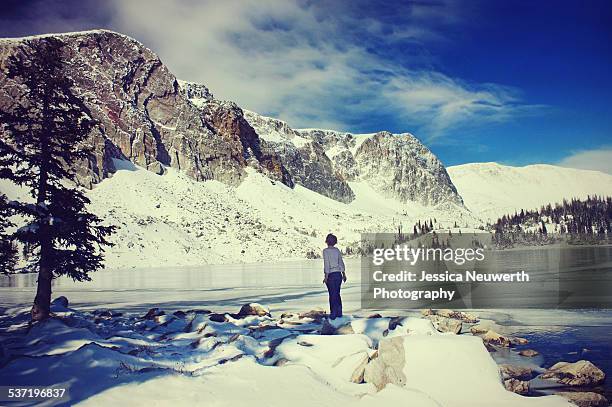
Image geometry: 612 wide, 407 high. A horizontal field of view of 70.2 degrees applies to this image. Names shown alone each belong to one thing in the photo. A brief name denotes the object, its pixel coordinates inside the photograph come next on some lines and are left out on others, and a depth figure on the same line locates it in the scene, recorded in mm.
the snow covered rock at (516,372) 7438
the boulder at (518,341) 9882
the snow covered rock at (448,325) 10469
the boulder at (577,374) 6992
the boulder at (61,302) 14056
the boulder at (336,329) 10062
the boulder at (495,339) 9867
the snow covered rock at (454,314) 12759
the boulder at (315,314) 12573
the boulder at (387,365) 6562
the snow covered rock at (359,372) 7055
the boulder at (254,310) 13391
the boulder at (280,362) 7754
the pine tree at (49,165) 11375
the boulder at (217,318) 12057
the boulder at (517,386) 6654
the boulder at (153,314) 13266
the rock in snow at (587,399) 6156
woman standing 10828
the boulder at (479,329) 10648
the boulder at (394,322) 10123
